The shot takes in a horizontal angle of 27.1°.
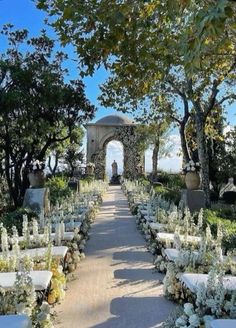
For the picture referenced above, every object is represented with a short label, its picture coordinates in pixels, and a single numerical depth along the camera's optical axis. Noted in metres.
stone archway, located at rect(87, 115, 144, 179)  40.00
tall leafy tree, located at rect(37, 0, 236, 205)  5.29
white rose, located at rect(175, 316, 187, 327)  4.21
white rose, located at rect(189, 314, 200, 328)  4.08
